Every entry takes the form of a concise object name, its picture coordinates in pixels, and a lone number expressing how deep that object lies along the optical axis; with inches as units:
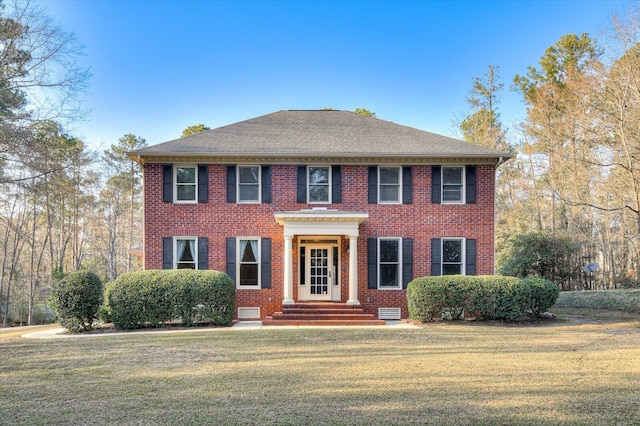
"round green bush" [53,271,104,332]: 449.1
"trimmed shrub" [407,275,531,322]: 472.4
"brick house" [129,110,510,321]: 548.1
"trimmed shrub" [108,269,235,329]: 459.5
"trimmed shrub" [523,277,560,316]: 485.1
